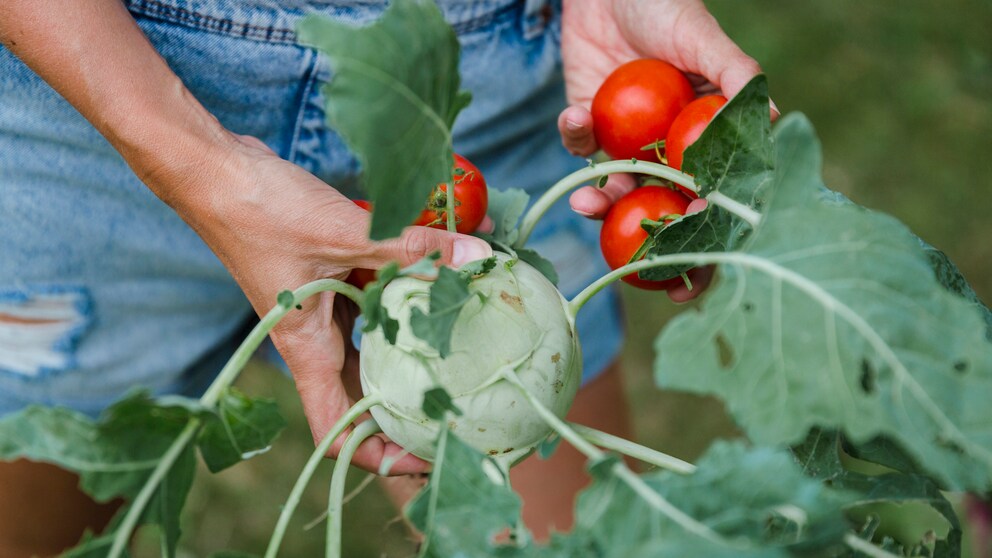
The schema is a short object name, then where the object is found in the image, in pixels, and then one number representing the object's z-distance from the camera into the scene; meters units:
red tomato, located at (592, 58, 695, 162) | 1.18
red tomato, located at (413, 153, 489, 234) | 1.05
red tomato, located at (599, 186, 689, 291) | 1.10
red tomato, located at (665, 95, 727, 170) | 1.07
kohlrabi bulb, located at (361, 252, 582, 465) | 0.84
